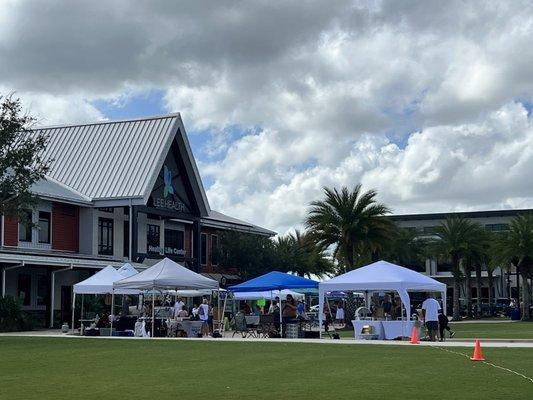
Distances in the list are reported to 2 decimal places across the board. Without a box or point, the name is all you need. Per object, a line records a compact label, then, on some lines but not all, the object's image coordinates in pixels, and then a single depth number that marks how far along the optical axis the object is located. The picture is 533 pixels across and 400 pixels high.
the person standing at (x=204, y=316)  33.59
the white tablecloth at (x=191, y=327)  32.38
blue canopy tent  33.34
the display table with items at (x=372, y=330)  29.78
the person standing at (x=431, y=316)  27.88
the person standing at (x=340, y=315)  46.87
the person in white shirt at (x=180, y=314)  33.44
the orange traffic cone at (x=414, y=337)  26.78
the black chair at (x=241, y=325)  33.28
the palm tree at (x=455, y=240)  68.75
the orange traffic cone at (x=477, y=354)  19.02
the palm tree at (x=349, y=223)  47.88
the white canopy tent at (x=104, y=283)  33.72
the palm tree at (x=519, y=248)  62.50
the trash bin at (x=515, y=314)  61.78
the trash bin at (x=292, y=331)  31.00
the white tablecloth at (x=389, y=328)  29.42
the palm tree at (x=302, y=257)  49.03
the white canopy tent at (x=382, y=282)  29.84
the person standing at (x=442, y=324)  28.64
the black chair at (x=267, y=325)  31.91
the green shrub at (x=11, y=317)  38.41
